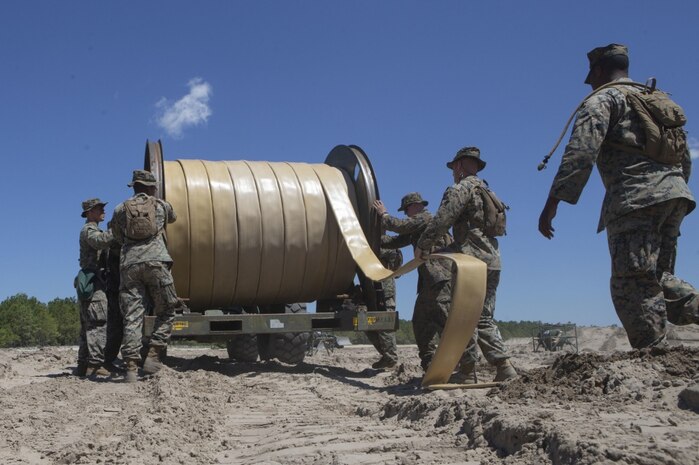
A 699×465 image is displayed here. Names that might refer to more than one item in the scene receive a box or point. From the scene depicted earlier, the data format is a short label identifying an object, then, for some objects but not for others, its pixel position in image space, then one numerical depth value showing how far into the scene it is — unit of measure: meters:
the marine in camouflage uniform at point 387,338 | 8.25
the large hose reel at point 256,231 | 7.33
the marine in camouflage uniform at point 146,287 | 6.69
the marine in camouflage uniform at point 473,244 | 5.69
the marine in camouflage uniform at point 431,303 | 6.77
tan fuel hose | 5.11
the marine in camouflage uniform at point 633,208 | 4.23
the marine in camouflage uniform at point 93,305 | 7.22
